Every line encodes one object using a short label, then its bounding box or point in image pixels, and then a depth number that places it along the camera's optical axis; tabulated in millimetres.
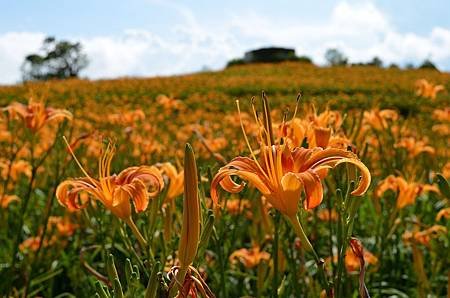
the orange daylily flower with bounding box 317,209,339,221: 2484
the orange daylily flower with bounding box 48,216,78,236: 2430
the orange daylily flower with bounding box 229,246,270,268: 1900
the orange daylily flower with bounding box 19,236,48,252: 2309
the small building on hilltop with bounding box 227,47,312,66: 30969
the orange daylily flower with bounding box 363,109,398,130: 2246
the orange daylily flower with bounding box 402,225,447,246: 1769
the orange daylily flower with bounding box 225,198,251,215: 2089
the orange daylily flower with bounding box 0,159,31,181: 2471
